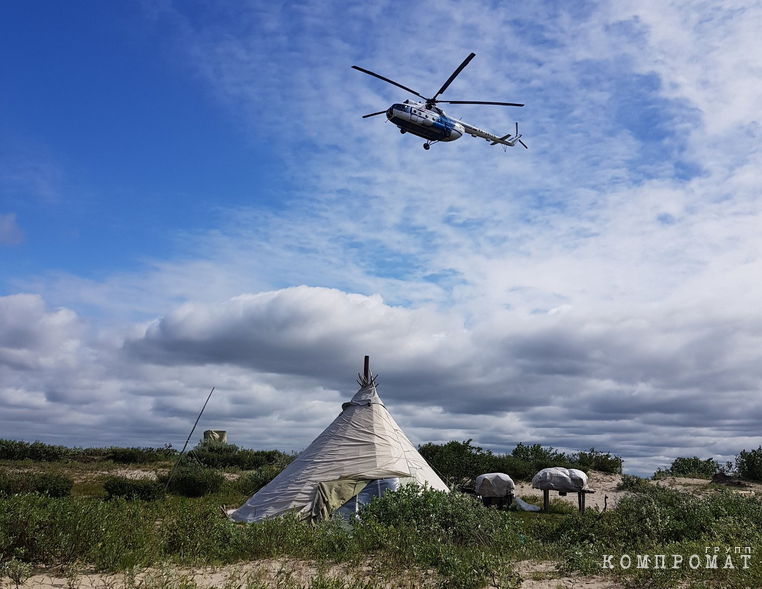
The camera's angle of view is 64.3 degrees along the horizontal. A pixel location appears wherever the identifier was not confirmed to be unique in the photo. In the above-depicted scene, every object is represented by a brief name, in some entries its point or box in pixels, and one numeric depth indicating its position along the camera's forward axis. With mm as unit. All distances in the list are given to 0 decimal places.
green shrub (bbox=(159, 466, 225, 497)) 20344
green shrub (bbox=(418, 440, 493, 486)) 22422
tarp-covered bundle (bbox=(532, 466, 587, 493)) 18281
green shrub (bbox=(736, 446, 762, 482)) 24859
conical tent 13422
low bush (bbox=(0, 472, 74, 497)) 17781
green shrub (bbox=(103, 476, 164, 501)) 18078
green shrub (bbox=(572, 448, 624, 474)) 27806
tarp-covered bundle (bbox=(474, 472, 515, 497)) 18156
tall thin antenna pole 16358
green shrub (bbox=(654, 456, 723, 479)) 28391
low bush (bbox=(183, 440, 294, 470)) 27422
